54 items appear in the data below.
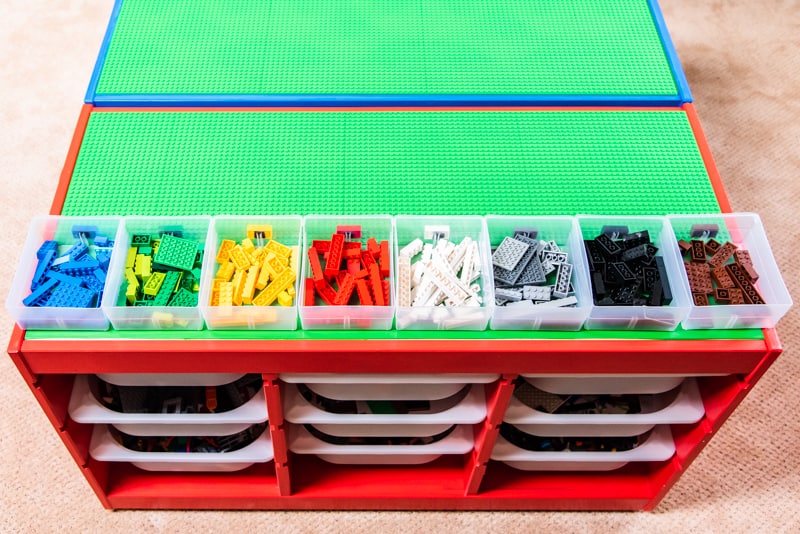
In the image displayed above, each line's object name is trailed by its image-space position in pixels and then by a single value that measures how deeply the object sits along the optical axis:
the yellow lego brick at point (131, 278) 1.36
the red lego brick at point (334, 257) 1.38
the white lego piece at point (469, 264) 1.40
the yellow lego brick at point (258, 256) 1.39
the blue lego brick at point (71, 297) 1.31
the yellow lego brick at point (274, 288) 1.35
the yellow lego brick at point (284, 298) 1.36
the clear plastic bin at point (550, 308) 1.32
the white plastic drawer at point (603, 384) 1.52
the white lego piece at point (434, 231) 1.45
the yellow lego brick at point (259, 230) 1.43
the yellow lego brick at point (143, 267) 1.37
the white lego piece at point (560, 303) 1.35
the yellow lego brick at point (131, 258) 1.39
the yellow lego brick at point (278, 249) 1.42
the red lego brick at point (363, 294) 1.34
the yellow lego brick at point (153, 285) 1.35
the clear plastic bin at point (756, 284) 1.34
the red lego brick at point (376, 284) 1.35
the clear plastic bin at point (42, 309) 1.27
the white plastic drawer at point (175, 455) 1.61
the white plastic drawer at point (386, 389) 1.51
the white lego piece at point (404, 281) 1.34
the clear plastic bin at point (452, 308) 1.31
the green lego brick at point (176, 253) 1.38
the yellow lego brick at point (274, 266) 1.38
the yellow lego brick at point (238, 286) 1.35
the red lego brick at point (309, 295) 1.34
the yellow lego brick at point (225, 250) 1.40
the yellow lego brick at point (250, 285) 1.34
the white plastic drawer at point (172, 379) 1.45
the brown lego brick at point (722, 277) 1.40
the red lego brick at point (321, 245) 1.41
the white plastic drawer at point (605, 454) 1.67
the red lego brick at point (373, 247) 1.41
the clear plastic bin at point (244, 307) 1.30
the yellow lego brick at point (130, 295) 1.34
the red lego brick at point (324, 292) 1.36
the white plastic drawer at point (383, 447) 1.65
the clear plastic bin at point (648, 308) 1.32
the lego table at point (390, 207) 1.32
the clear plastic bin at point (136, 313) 1.29
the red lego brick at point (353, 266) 1.38
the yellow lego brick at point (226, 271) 1.37
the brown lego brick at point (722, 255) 1.43
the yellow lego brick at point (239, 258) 1.39
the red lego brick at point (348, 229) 1.43
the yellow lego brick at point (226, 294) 1.33
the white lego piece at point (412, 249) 1.43
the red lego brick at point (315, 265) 1.36
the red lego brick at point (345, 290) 1.35
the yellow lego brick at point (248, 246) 1.41
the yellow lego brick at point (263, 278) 1.37
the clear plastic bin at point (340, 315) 1.30
